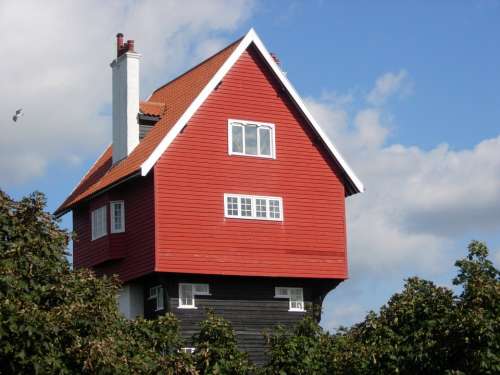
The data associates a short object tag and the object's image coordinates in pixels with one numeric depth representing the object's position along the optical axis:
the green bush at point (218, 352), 36.06
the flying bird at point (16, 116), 40.15
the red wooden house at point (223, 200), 45.44
